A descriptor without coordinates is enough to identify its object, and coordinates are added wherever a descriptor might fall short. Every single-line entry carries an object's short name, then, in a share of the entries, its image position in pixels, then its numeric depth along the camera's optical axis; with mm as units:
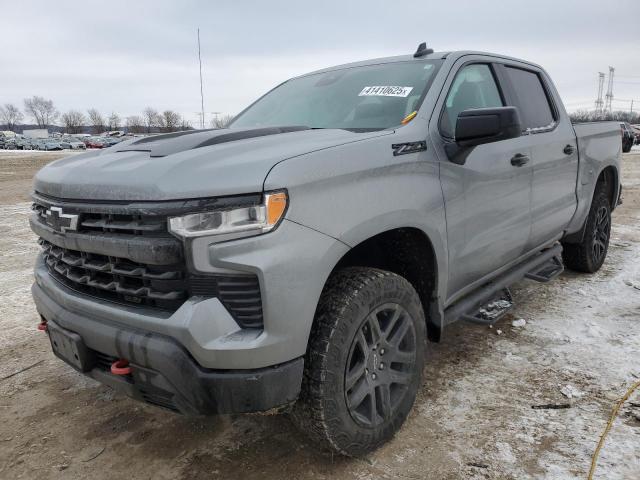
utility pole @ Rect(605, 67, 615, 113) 84250
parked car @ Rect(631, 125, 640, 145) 29766
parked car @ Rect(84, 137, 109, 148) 51141
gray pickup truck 1749
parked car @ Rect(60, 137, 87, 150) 49344
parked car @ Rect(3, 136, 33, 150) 51750
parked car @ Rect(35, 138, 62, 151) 47781
